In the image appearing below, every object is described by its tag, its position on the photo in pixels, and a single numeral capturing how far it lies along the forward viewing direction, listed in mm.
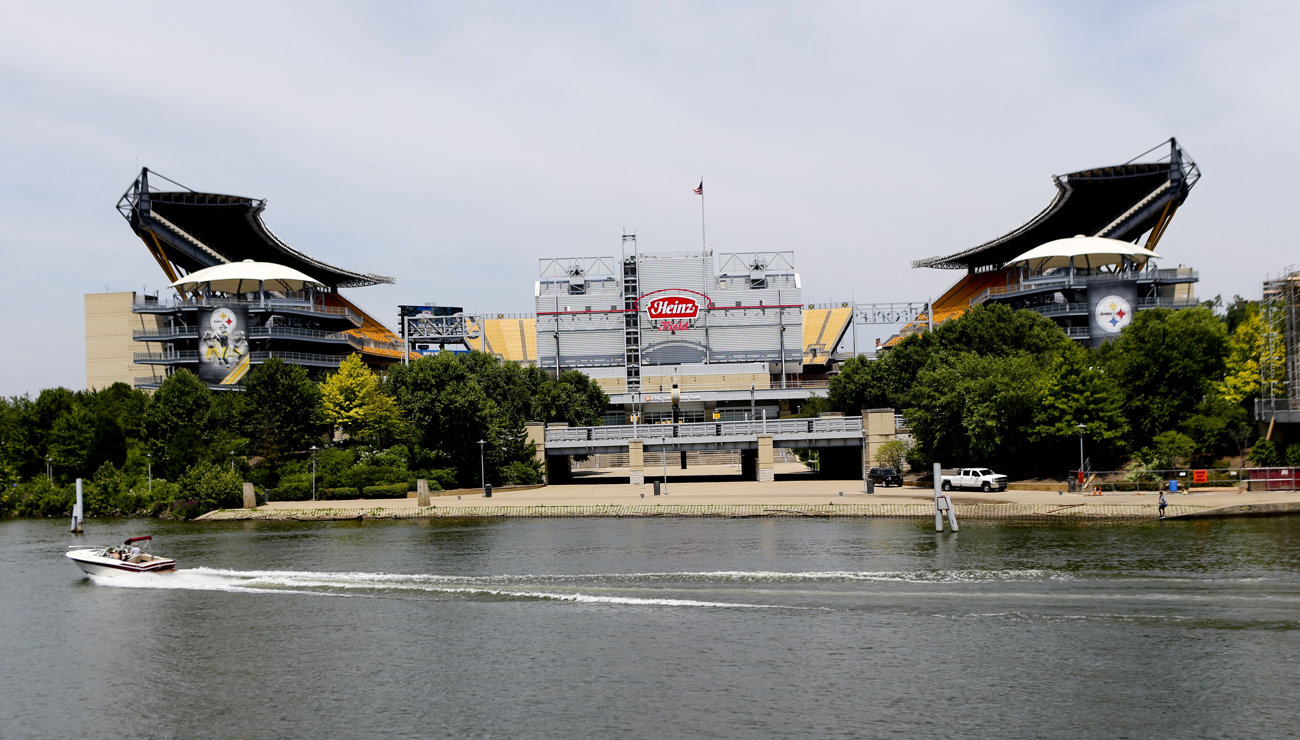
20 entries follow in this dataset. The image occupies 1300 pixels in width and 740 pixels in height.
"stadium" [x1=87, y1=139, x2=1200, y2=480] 131875
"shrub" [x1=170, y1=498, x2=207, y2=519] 82312
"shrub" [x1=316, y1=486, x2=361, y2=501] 86062
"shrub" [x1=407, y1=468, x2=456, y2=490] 88812
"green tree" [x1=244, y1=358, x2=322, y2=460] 93875
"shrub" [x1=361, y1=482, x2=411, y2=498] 85938
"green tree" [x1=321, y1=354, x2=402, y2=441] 104438
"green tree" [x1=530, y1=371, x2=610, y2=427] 111438
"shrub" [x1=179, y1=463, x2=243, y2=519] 83312
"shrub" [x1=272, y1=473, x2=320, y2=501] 87562
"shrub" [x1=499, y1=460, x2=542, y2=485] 91250
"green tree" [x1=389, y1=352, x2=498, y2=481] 88125
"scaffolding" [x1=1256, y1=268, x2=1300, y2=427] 70062
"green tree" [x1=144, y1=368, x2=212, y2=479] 92625
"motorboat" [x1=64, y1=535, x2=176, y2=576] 53906
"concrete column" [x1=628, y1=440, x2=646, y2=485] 94188
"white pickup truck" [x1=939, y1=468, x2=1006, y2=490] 74188
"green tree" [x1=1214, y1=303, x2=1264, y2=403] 74000
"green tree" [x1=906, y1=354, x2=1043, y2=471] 76938
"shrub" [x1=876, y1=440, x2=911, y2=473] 88000
